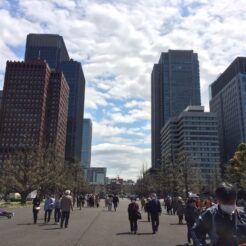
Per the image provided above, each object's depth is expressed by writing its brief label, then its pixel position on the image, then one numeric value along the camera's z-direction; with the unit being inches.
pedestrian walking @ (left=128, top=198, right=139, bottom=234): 605.0
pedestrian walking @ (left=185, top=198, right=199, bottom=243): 514.6
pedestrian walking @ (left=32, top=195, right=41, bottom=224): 761.4
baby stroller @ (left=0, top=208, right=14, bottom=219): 961.5
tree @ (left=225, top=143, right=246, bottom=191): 2078.2
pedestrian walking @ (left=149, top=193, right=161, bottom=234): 608.8
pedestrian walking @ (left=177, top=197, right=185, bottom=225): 781.9
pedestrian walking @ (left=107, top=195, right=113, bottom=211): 1529.3
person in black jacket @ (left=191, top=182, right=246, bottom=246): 142.7
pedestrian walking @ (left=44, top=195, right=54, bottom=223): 783.6
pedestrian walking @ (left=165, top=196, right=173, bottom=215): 1327.8
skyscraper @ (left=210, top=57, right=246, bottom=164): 6072.8
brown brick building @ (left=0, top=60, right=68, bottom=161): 6205.7
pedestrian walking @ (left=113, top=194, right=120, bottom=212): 1545.3
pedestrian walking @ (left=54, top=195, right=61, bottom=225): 782.5
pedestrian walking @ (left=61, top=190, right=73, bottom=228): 675.4
